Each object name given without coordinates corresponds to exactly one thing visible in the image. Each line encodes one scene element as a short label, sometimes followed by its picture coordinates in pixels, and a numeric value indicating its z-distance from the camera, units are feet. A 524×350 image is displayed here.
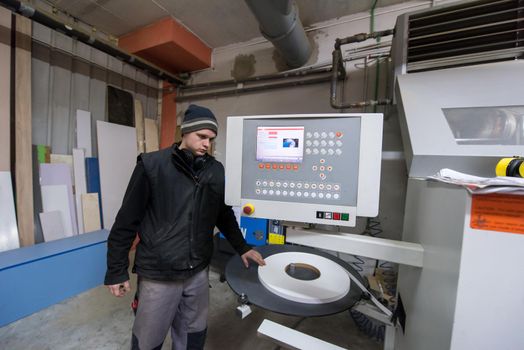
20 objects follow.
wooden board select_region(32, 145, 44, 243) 6.86
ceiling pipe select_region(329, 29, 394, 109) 5.80
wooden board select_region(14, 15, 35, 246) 6.22
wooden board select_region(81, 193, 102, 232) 7.72
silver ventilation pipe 4.56
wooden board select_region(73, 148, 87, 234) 7.64
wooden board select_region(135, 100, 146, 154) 9.51
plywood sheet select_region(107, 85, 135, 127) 8.60
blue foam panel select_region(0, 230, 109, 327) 5.19
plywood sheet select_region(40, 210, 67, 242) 6.84
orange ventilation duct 7.50
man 3.25
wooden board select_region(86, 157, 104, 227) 7.98
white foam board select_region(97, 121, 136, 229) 8.21
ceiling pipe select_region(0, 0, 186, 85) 5.29
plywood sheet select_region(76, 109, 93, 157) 7.81
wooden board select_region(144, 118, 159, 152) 9.87
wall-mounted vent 3.61
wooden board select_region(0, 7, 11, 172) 5.94
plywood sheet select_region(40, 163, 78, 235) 6.98
